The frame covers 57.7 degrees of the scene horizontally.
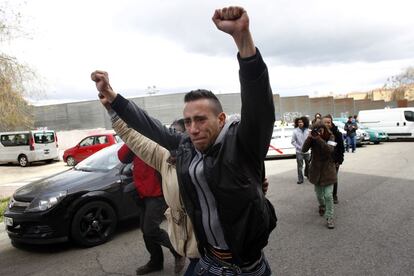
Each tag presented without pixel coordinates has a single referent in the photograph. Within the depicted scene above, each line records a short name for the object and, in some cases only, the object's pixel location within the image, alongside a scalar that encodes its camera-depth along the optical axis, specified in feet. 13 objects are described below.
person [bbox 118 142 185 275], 13.83
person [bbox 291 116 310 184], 32.07
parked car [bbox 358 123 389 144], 71.61
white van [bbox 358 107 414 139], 75.61
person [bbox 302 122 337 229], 19.14
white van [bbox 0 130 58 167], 66.13
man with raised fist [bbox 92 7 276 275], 4.61
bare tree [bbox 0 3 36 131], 41.65
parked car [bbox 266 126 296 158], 55.42
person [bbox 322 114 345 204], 21.08
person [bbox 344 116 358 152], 58.95
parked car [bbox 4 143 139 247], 17.12
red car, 56.75
